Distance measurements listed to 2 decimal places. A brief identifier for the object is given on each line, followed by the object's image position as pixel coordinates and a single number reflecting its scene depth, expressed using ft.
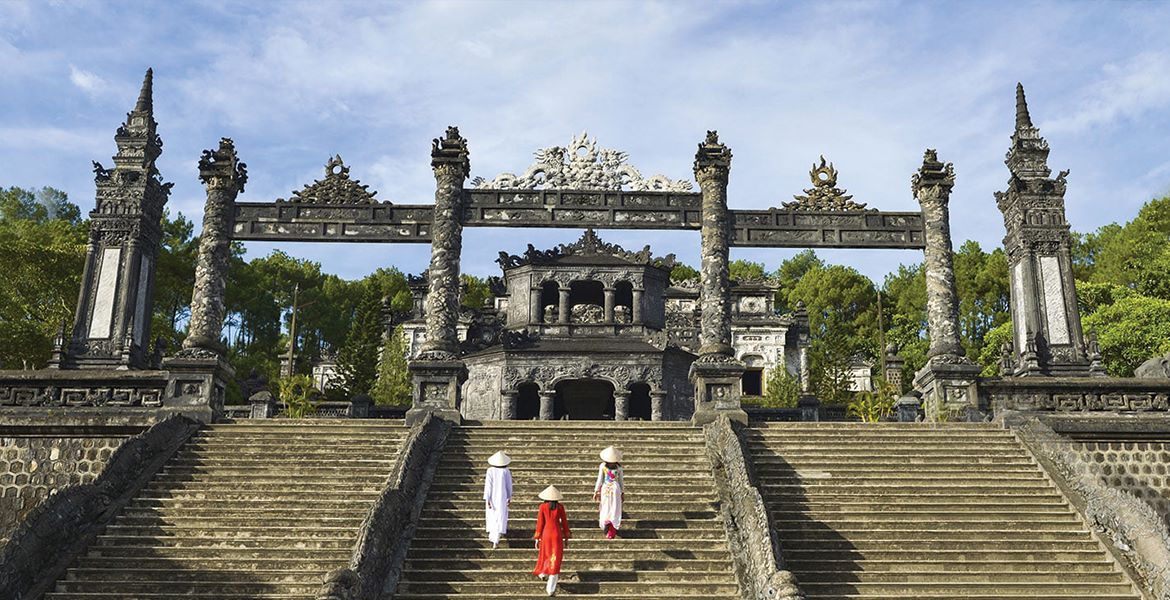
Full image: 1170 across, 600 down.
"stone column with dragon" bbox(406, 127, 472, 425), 59.62
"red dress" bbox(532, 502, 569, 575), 35.27
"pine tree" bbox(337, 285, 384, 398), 120.06
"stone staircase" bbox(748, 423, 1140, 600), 37.11
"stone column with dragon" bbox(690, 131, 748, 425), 58.75
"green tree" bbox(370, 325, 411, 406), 106.32
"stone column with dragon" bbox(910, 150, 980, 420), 60.85
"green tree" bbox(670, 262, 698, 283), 206.28
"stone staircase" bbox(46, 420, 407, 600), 36.60
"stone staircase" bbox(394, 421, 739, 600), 36.60
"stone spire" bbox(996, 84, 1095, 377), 65.77
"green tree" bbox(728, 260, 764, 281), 208.60
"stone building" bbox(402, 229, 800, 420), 105.91
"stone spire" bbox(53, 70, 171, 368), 64.39
